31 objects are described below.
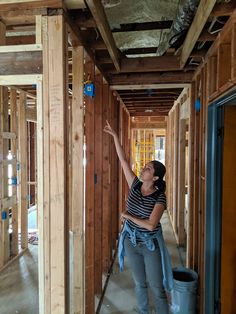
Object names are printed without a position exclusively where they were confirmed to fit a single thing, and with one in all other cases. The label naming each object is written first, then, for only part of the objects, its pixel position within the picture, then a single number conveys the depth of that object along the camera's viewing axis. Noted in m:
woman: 2.21
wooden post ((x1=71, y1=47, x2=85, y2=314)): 2.12
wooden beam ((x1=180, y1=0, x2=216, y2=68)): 1.55
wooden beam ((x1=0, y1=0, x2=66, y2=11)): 1.58
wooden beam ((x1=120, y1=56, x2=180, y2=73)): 2.88
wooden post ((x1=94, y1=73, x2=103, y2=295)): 2.93
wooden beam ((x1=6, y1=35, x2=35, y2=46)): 2.72
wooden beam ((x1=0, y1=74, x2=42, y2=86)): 1.66
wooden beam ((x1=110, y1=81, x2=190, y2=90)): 3.34
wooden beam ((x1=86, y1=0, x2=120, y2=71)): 1.62
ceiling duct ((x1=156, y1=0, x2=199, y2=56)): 1.72
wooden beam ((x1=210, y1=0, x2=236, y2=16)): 1.62
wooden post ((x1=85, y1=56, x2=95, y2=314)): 2.59
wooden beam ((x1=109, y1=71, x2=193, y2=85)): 3.21
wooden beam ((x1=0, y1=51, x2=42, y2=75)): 1.66
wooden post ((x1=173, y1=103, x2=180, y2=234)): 5.09
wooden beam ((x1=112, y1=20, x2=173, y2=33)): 2.75
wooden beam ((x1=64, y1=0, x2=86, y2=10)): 1.60
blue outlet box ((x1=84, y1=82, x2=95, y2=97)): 2.38
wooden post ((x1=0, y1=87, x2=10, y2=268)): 3.44
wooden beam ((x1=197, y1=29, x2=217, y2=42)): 2.03
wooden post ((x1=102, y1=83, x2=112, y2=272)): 3.34
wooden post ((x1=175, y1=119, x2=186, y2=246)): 4.73
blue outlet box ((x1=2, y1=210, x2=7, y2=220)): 3.67
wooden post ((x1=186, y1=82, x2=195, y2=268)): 3.20
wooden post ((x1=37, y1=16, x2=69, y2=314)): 1.62
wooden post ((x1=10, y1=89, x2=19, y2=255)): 4.16
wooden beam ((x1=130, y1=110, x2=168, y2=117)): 6.87
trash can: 2.60
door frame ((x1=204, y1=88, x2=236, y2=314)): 2.27
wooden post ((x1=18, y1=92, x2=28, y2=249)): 4.38
